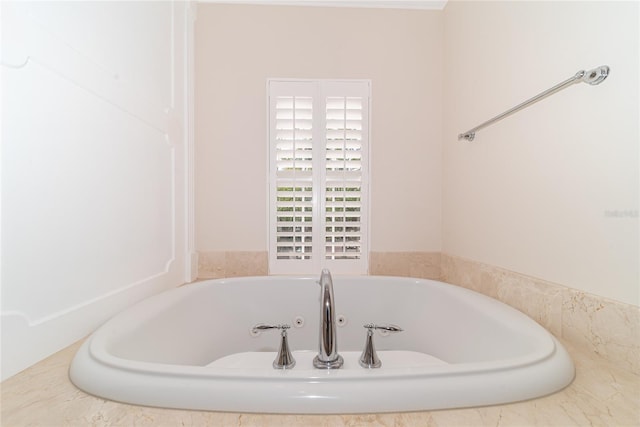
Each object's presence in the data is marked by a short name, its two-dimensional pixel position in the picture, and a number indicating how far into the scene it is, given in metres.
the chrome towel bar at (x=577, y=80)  0.76
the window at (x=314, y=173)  1.73
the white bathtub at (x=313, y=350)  0.53
